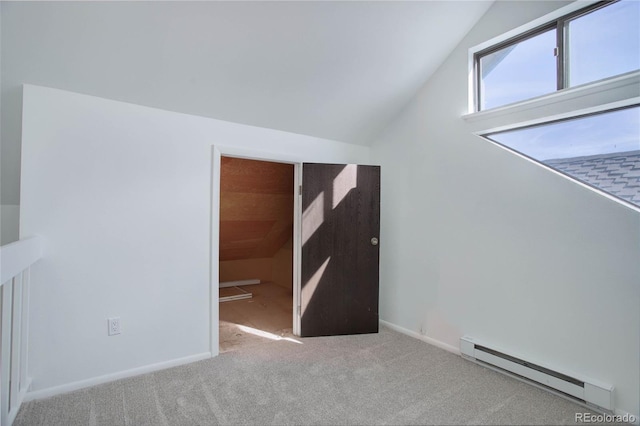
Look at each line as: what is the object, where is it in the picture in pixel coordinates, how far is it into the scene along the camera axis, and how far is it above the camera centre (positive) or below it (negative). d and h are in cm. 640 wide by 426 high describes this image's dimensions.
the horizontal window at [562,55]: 196 +117
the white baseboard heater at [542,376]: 192 -107
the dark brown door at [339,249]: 310 -33
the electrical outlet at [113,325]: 221 -79
